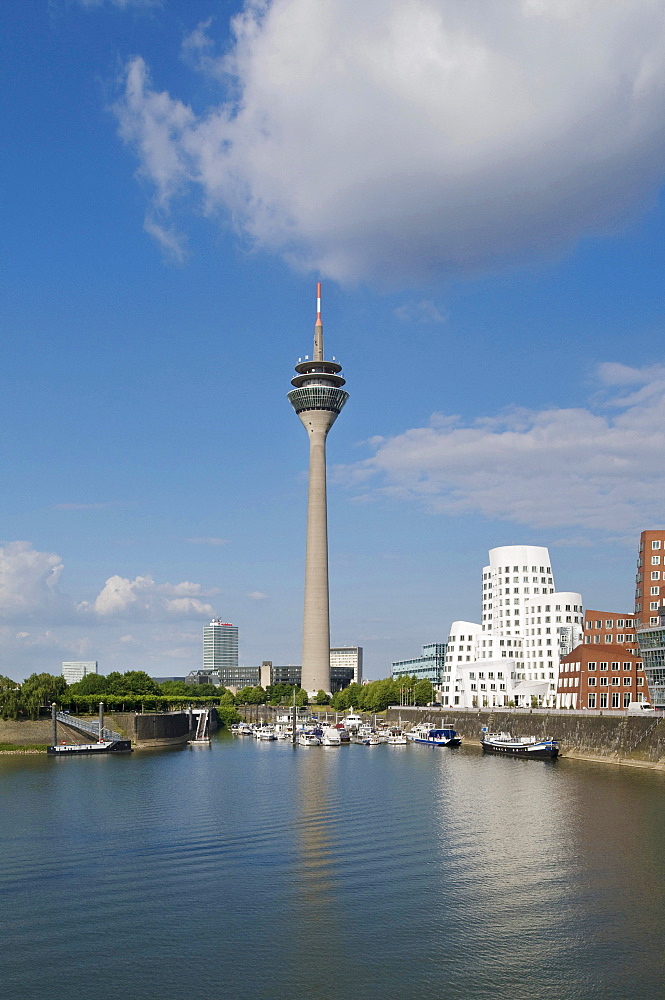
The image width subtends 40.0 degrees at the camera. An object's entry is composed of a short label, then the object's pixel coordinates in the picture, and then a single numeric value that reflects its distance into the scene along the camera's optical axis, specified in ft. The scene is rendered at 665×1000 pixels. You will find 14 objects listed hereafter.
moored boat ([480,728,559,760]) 452.76
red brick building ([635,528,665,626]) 489.26
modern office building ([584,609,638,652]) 508.94
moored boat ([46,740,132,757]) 473.26
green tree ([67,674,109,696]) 625.00
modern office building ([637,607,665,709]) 452.76
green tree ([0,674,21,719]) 500.74
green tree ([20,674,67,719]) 506.89
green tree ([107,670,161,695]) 637.71
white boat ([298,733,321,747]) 575.38
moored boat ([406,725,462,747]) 547.49
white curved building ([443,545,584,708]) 625.74
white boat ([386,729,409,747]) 571.69
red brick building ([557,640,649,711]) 495.82
